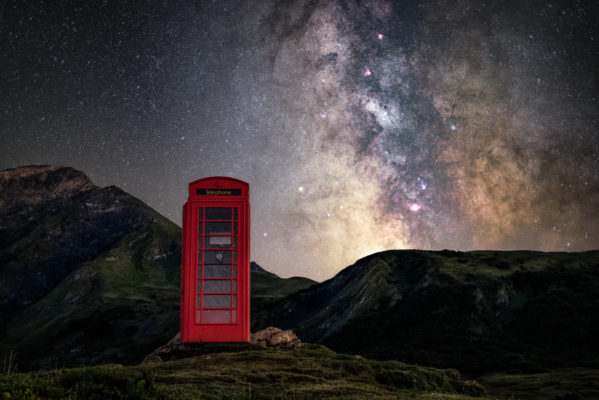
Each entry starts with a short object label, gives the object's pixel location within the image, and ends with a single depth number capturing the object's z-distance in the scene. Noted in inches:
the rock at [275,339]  863.1
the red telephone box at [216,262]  761.0
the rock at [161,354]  765.3
